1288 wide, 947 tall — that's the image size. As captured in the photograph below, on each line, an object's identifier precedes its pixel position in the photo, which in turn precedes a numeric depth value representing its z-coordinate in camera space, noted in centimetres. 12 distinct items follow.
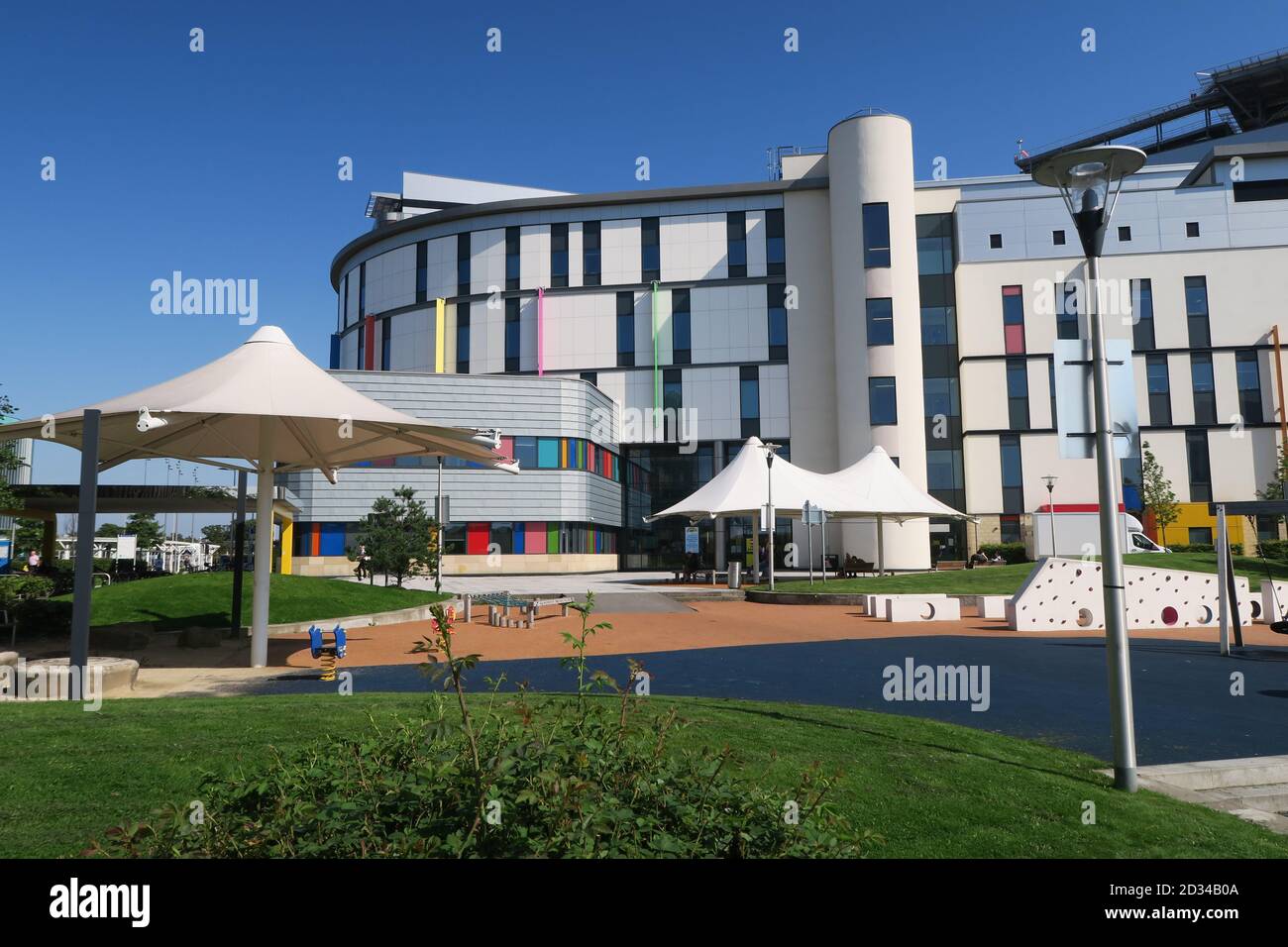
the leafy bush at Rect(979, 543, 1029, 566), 4762
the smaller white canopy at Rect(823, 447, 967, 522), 3475
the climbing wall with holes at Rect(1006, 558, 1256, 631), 1956
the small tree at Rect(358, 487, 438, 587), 3086
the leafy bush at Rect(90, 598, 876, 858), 321
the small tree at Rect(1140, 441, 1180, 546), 4691
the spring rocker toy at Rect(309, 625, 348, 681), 1225
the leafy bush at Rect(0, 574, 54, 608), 1641
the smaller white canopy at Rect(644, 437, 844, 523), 3303
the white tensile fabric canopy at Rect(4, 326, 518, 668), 1202
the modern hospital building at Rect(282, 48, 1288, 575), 4706
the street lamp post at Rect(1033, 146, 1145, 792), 637
